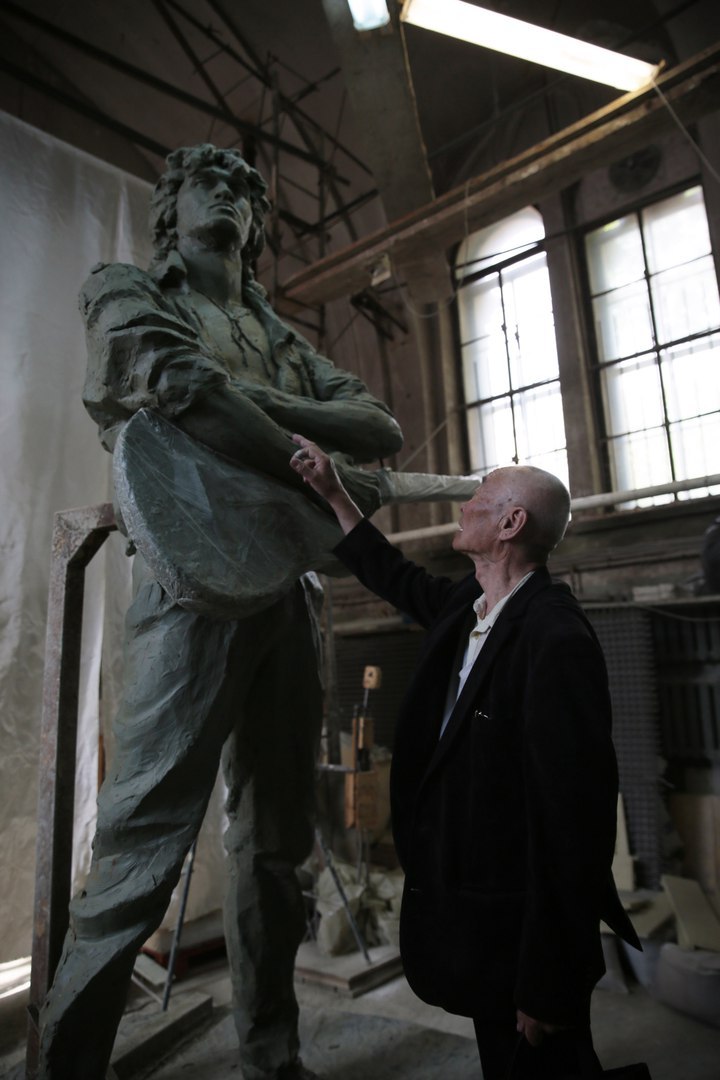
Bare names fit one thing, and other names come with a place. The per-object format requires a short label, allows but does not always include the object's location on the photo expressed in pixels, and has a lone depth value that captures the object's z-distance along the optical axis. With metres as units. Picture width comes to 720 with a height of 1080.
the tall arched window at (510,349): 6.15
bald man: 1.06
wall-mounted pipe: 2.76
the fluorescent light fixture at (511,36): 2.74
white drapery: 2.99
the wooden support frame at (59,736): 1.76
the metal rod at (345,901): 3.03
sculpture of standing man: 1.49
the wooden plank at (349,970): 2.88
